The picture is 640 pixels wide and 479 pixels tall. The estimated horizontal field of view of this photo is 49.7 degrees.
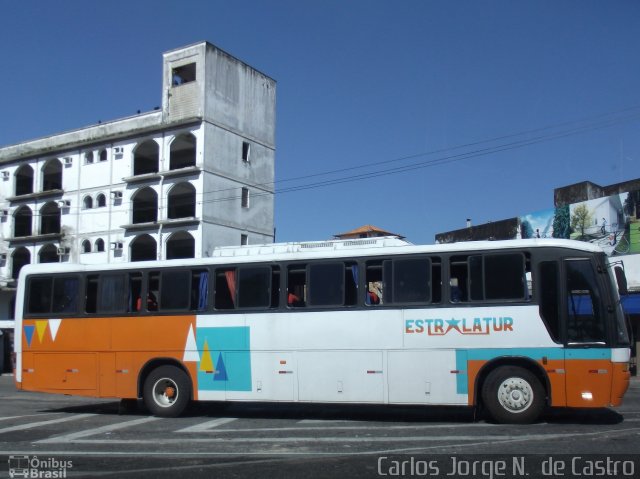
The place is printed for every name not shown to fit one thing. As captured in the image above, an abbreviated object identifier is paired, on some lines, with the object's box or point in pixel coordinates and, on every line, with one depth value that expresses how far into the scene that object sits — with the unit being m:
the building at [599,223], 28.42
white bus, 12.10
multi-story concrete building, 45.66
